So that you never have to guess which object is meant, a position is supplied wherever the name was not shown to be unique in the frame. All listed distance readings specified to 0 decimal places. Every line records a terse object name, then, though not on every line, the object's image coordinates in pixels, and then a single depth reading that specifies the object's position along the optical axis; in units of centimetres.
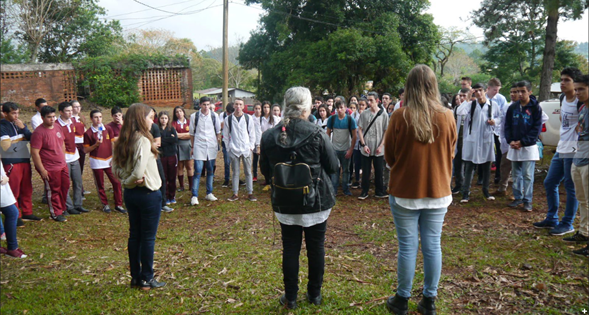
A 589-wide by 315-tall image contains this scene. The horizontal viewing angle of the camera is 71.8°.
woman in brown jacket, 318
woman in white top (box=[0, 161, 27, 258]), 485
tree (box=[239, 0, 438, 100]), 1981
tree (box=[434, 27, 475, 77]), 4091
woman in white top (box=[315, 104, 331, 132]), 923
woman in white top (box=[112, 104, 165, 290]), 388
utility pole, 1642
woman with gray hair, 333
